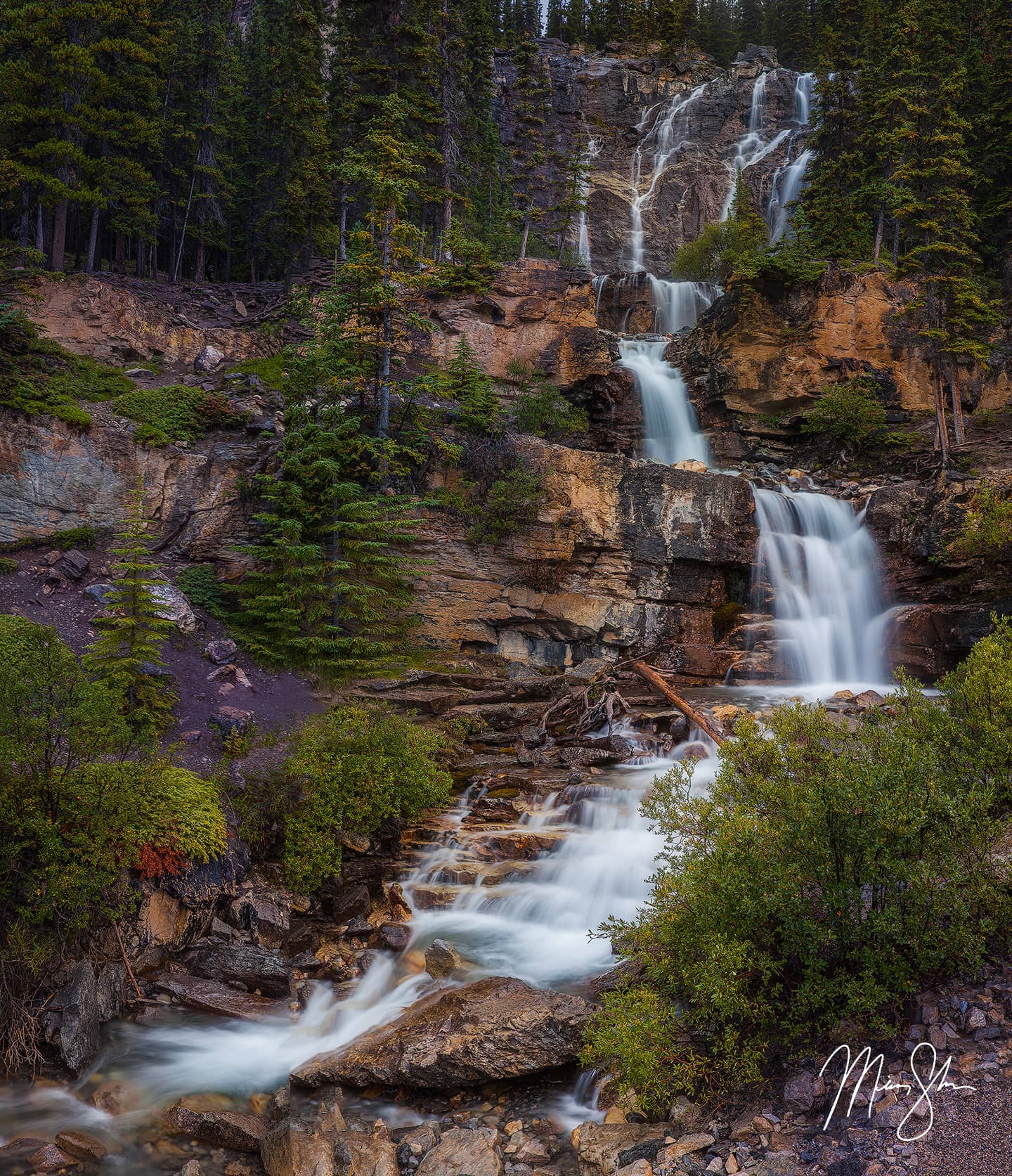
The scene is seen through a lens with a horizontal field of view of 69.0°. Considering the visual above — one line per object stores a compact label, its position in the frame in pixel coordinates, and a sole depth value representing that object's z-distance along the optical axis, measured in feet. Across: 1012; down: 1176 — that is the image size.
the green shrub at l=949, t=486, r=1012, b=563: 57.72
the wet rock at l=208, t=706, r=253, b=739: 41.86
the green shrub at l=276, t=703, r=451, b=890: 35.58
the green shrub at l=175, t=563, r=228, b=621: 54.24
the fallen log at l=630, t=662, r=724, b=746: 46.28
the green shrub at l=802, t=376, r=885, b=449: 86.38
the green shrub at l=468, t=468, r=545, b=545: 64.59
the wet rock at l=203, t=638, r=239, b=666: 49.26
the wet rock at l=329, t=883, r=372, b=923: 33.78
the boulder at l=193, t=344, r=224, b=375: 78.23
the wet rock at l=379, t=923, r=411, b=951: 31.50
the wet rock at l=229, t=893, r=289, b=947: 31.68
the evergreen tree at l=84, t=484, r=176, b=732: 37.42
